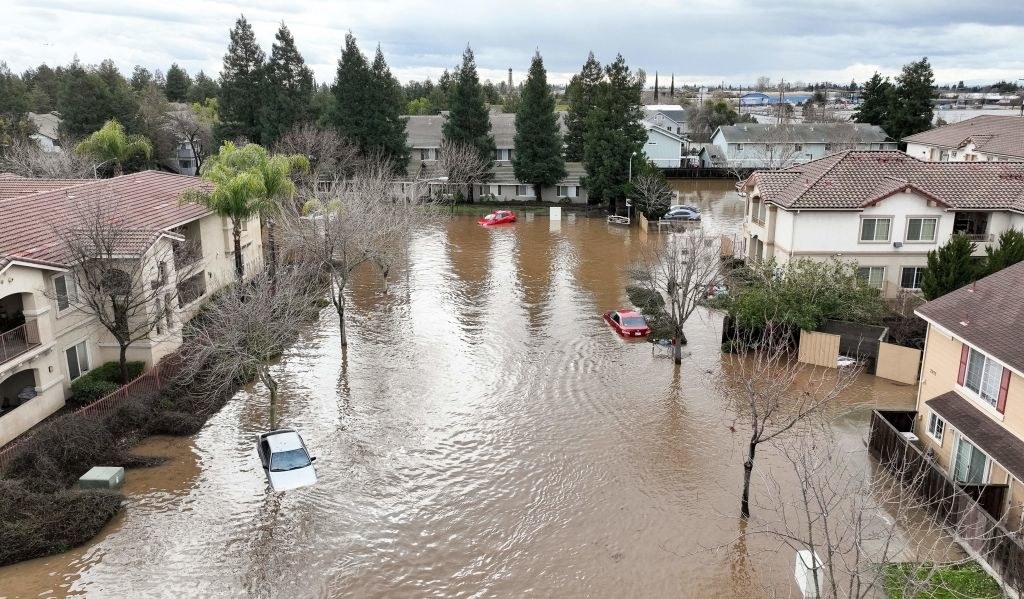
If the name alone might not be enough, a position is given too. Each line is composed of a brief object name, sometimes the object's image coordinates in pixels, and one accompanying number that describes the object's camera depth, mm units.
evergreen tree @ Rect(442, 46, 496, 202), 70312
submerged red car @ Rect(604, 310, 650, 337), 34594
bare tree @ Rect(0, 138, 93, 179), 49781
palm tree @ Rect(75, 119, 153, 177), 53156
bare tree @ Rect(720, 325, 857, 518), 25881
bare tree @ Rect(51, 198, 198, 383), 26797
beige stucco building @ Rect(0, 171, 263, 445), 25078
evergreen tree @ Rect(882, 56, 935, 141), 86062
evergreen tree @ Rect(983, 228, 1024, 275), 29922
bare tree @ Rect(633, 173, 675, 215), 57875
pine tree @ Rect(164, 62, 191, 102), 137750
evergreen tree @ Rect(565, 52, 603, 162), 79562
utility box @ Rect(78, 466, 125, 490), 21484
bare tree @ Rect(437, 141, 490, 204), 66688
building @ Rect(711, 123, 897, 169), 86062
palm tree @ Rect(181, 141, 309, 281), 34062
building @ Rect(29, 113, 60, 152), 80438
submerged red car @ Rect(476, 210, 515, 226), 61997
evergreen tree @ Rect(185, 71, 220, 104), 128750
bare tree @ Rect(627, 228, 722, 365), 31031
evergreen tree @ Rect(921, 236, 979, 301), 30188
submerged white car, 21938
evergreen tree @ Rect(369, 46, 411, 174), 68062
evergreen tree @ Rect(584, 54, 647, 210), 62781
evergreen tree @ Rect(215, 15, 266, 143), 70500
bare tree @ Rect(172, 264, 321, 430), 24250
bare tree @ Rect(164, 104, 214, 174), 77250
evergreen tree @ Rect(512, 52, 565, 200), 69062
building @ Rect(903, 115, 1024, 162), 56188
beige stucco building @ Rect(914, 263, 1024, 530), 19297
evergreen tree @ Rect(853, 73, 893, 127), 91875
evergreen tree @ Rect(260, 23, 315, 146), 68500
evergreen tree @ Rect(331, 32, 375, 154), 67625
